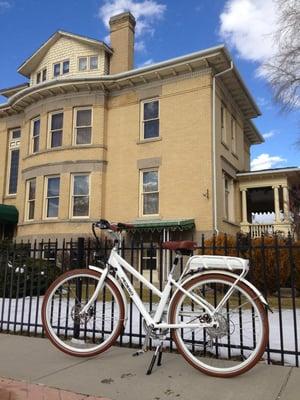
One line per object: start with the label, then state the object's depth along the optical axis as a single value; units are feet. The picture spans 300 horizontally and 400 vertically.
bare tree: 57.98
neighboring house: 59.31
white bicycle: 13.70
